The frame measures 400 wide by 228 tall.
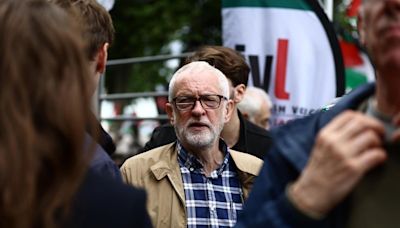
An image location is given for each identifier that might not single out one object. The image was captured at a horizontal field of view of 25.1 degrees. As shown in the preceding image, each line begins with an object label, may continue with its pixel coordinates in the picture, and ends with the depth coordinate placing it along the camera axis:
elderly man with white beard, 3.84
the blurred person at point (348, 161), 1.89
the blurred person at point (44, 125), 1.87
